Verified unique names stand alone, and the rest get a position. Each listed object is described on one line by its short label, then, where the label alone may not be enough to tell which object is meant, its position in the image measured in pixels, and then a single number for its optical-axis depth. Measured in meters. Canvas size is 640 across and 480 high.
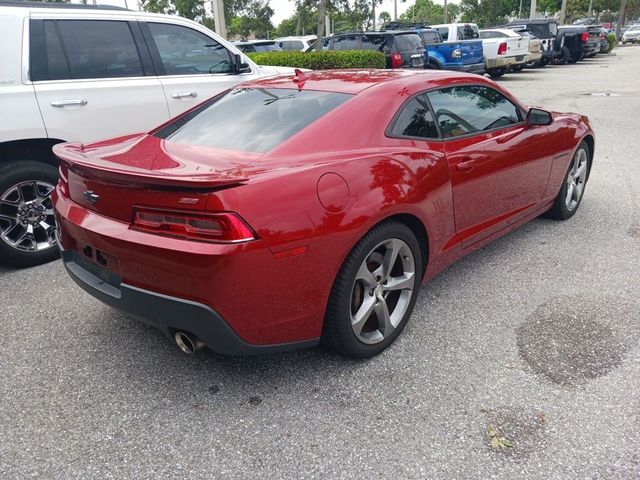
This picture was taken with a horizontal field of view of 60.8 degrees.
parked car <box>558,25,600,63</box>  24.59
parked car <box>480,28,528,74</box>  17.98
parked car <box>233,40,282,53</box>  18.12
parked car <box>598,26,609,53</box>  27.78
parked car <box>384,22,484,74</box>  16.12
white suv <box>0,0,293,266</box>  4.13
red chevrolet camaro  2.32
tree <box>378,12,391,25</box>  102.19
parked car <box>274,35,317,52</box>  21.39
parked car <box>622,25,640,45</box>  46.53
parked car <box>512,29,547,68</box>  19.75
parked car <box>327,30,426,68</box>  14.77
